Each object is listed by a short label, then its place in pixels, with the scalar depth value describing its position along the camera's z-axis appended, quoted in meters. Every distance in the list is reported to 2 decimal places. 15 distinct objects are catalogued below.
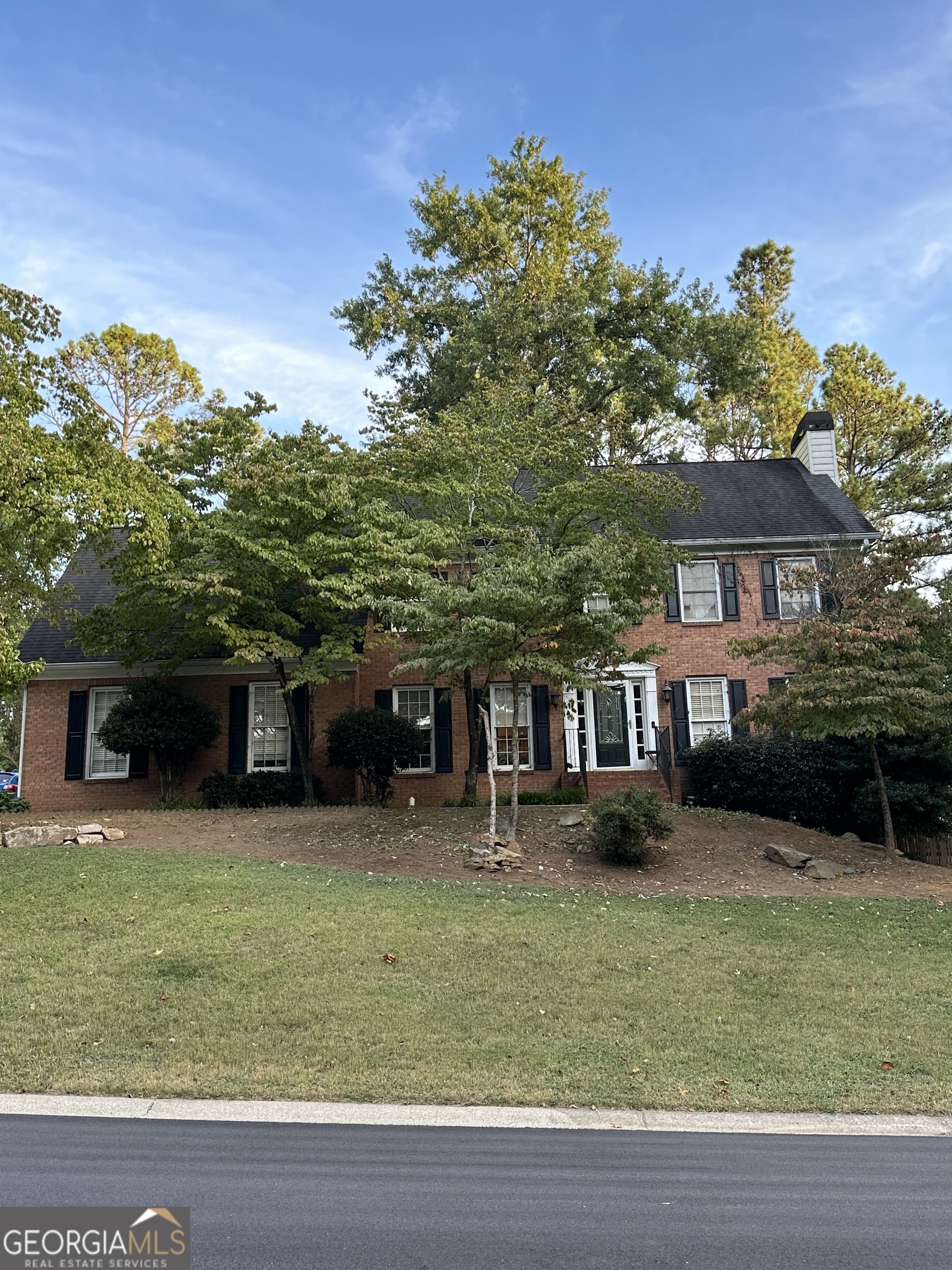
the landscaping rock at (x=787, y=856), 13.86
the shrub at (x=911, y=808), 16.22
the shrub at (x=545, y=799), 18.78
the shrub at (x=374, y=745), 18.67
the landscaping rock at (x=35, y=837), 14.02
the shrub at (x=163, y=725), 18.98
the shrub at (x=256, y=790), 18.95
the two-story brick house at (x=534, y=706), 20.56
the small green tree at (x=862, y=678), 13.84
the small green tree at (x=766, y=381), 32.88
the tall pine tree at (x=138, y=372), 31.62
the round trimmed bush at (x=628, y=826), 13.13
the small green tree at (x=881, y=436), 28.55
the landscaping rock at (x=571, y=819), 15.09
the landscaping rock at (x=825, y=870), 13.48
